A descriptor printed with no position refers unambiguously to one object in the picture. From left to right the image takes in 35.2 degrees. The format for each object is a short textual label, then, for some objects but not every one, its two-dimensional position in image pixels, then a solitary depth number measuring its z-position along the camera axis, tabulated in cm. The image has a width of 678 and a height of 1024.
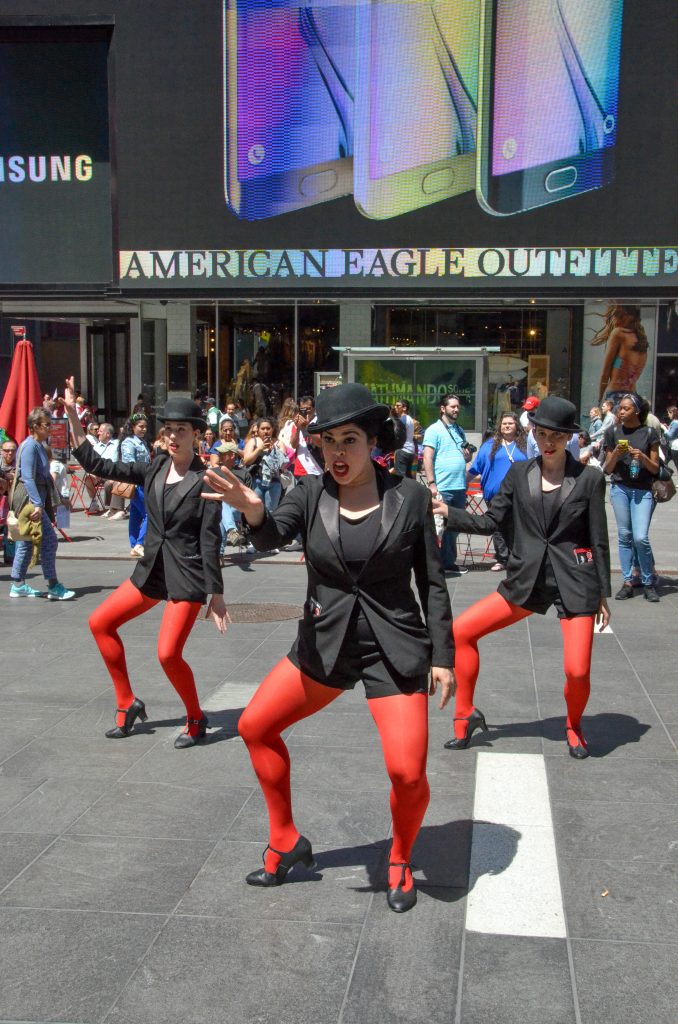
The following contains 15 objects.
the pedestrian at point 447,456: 1199
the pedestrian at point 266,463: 1364
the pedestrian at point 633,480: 1002
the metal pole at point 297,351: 2634
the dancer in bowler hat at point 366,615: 404
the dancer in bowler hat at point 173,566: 604
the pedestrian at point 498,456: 1168
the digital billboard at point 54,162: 2633
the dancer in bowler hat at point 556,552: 583
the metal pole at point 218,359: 2706
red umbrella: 1412
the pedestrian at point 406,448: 1314
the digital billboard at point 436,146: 2342
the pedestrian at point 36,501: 1025
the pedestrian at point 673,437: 2105
